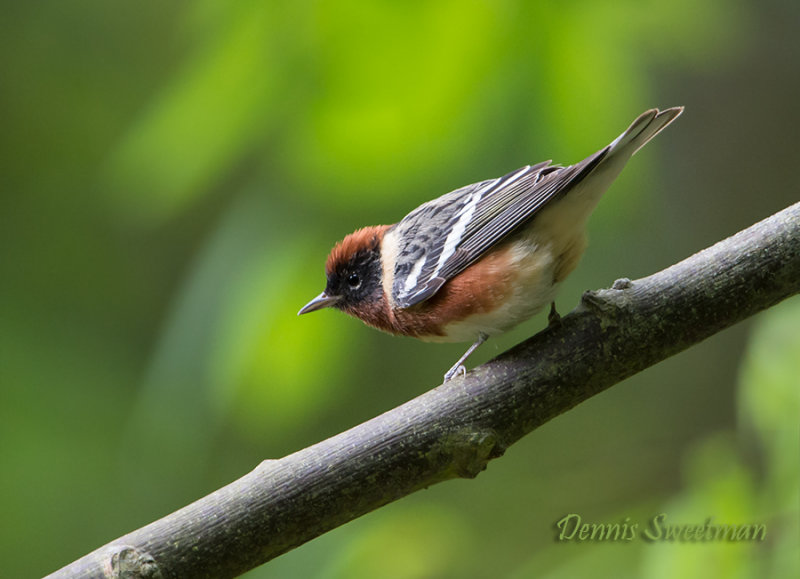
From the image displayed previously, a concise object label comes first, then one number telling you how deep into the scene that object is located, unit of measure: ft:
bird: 20.84
